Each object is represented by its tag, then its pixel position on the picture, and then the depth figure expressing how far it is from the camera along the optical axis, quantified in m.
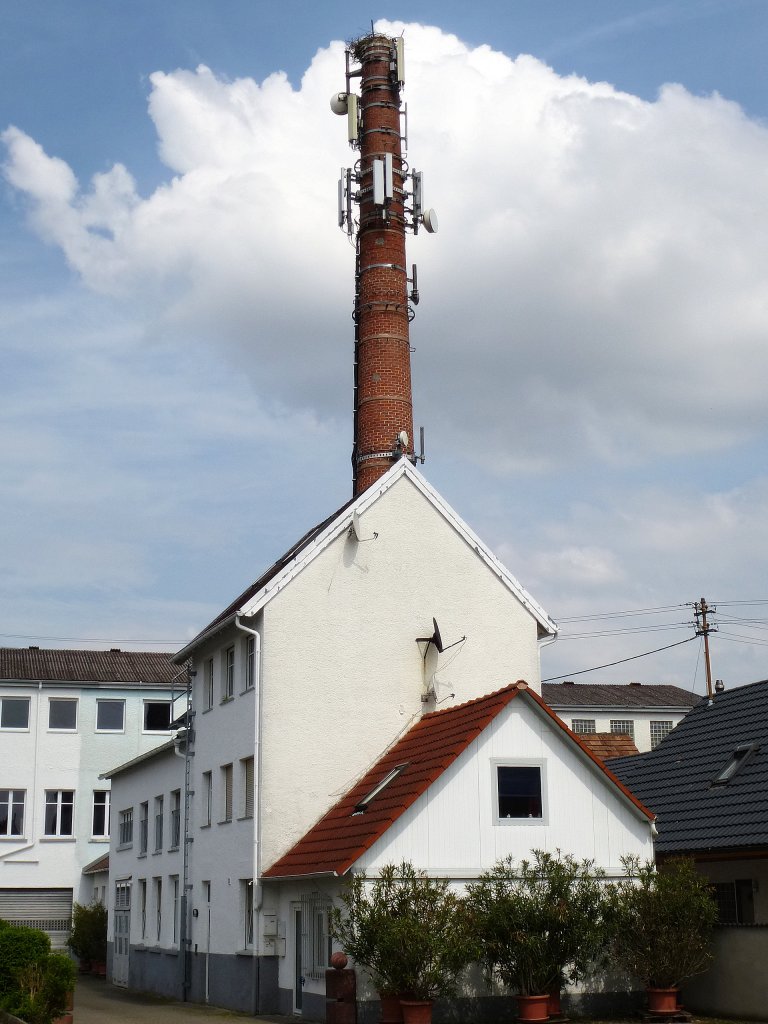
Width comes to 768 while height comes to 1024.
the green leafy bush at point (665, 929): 21.17
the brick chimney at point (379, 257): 40.91
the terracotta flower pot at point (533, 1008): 20.94
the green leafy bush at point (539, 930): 20.81
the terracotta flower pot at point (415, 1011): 20.20
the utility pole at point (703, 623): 53.41
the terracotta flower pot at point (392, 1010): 20.52
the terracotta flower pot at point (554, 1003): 21.45
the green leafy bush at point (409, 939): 19.97
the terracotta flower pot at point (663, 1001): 21.41
